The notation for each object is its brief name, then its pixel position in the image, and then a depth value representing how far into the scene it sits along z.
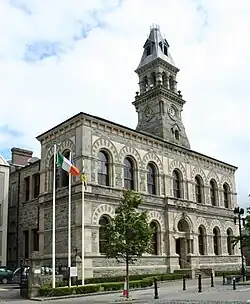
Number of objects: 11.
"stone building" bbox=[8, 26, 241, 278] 33.09
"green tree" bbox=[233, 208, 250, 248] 34.22
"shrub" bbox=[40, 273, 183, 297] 24.03
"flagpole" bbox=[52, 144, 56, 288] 24.18
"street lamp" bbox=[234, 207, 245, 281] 33.19
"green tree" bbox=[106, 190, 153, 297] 24.17
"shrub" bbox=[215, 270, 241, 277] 41.72
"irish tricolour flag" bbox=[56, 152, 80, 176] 26.27
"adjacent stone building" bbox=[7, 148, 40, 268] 40.47
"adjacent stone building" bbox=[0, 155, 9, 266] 41.66
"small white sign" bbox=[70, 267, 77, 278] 25.20
